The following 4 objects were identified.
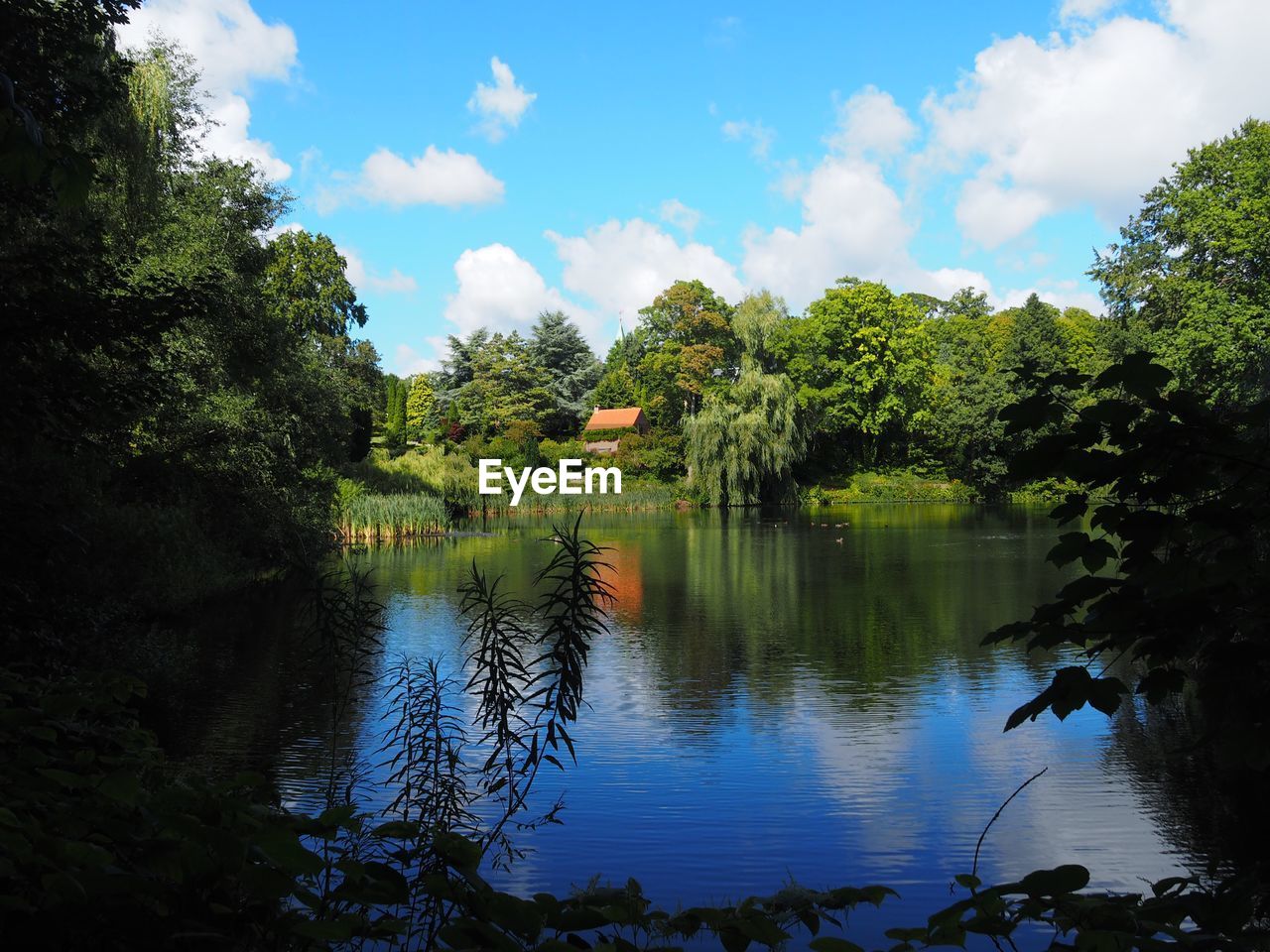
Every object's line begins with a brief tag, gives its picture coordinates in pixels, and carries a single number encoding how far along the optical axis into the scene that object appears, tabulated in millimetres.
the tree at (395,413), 54625
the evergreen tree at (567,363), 55625
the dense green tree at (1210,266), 24406
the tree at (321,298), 29781
